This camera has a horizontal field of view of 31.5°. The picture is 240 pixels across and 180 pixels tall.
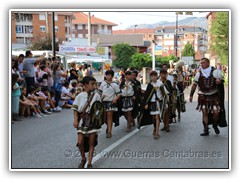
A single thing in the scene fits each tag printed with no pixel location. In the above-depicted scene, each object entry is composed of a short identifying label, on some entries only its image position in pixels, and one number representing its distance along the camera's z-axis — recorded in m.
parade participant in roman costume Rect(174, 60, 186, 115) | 11.84
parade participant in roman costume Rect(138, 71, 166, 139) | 9.40
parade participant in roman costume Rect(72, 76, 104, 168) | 6.56
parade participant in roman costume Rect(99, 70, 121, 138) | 9.52
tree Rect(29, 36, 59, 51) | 38.22
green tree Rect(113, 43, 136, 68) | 39.58
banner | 24.31
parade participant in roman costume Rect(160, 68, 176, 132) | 10.06
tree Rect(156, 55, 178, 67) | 32.27
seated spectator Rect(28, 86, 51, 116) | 13.38
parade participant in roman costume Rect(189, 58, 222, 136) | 9.03
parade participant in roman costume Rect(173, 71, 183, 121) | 11.16
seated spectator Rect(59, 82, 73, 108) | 15.72
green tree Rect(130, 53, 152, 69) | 42.89
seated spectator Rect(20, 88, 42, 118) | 12.65
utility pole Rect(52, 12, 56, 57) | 18.01
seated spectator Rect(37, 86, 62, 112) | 13.99
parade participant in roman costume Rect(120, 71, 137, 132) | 10.38
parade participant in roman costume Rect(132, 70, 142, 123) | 10.68
